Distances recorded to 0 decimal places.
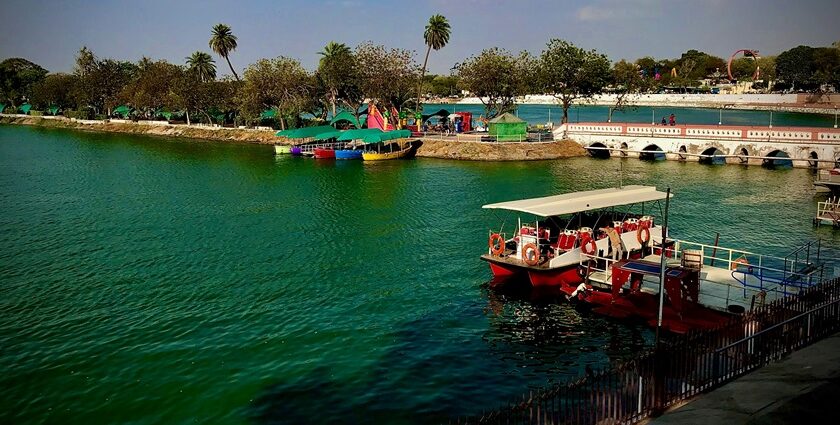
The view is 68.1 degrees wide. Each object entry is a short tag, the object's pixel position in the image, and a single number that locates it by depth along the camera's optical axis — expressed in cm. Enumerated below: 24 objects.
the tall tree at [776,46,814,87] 17300
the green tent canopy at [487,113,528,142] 7856
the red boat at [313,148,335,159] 7731
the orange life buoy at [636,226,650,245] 2911
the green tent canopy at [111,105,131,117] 13688
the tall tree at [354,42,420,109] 9338
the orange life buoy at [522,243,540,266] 2727
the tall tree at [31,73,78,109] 15089
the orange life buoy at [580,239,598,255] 2772
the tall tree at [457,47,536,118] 8912
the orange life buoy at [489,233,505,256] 2866
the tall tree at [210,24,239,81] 12136
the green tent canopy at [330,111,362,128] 9254
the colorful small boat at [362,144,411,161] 7538
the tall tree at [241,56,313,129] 9962
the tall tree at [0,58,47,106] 16824
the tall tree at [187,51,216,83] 13212
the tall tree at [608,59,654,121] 10425
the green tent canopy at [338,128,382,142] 7625
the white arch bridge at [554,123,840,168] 6234
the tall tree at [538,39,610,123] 8825
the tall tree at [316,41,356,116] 10656
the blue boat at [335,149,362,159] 7656
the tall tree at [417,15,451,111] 10900
